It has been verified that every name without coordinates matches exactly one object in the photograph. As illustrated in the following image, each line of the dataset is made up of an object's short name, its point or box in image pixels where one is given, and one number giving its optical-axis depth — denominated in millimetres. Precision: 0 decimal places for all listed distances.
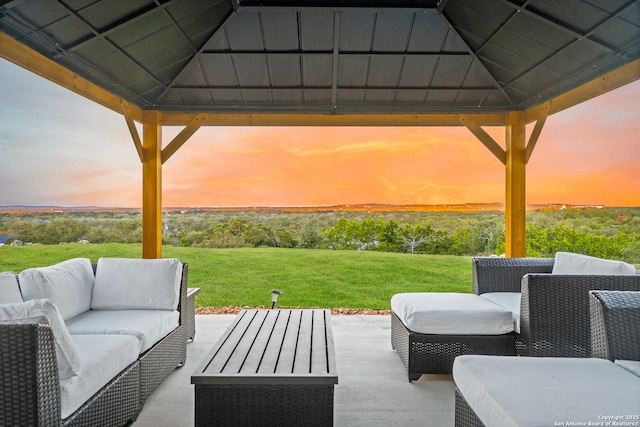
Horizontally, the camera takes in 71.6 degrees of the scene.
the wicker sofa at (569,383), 1602
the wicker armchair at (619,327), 2189
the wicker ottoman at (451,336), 3453
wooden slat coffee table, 2285
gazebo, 3793
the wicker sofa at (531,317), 3127
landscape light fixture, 5325
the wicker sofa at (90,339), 1770
